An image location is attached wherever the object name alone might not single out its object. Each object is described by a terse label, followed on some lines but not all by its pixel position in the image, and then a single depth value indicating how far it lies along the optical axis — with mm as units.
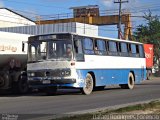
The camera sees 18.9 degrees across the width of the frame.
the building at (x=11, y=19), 64562
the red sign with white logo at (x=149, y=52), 44594
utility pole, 55469
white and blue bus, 22969
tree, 74875
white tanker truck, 25006
